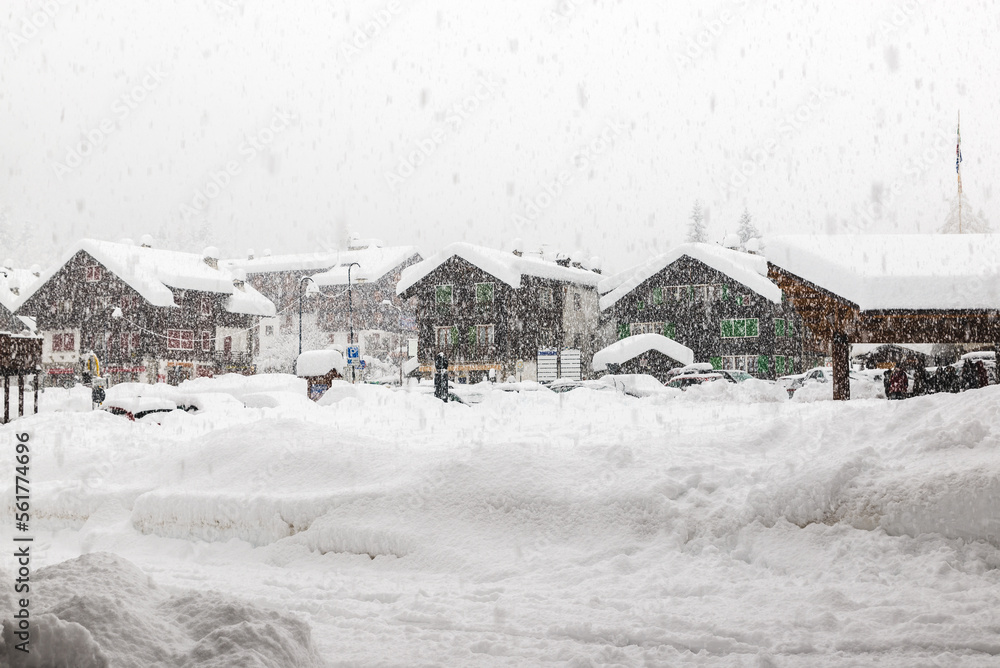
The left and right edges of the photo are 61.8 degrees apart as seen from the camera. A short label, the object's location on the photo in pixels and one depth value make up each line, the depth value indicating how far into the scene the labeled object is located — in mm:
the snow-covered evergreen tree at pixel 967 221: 65281
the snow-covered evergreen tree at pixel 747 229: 85938
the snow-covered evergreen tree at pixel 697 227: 87688
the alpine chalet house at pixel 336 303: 59969
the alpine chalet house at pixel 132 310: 51125
